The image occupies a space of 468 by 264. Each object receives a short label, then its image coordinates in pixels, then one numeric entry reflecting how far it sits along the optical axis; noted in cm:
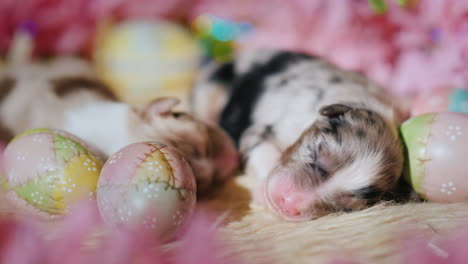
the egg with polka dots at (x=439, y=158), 28
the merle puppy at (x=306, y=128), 29
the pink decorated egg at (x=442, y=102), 32
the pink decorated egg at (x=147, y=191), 25
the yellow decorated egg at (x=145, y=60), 47
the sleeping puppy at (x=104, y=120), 32
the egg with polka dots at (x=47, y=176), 27
